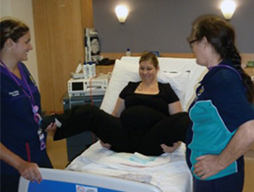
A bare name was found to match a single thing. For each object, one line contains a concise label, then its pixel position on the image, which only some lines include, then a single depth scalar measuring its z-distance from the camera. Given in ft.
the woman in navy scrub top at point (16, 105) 4.98
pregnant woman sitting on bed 6.61
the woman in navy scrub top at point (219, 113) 4.08
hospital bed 3.88
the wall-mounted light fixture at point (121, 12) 12.37
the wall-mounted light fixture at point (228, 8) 11.20
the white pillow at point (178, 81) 8.49
